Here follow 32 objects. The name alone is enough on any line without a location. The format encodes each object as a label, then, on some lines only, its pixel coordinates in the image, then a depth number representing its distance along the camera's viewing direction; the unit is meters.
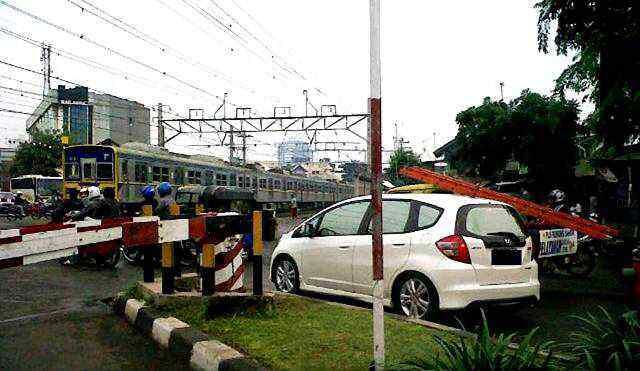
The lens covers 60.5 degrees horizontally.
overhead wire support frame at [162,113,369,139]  27.73
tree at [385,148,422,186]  50.64
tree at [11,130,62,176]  42.75
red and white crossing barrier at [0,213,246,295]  3.82
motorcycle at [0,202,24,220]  25.95
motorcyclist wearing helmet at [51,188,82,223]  11.27
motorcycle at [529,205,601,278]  8.49
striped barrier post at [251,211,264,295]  5.70
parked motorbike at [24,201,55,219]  27.41
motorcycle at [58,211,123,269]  9.97
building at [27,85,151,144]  53.75
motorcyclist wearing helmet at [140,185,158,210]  10.22
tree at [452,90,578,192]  17.92
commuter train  19.08
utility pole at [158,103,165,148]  29.27
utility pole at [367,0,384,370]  3.36
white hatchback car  5.64
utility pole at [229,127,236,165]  34.78
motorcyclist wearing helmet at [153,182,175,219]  10.39
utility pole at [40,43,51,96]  42.00
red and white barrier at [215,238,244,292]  6.09
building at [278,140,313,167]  116.28
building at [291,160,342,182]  78.19
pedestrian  30.20
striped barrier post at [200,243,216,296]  5.65
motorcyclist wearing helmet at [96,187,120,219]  10.20
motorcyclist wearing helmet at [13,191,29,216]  26.40
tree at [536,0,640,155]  6.26
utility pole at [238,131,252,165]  38.71
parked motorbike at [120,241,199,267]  10.57
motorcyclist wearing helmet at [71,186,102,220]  9.99
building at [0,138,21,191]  52.57
